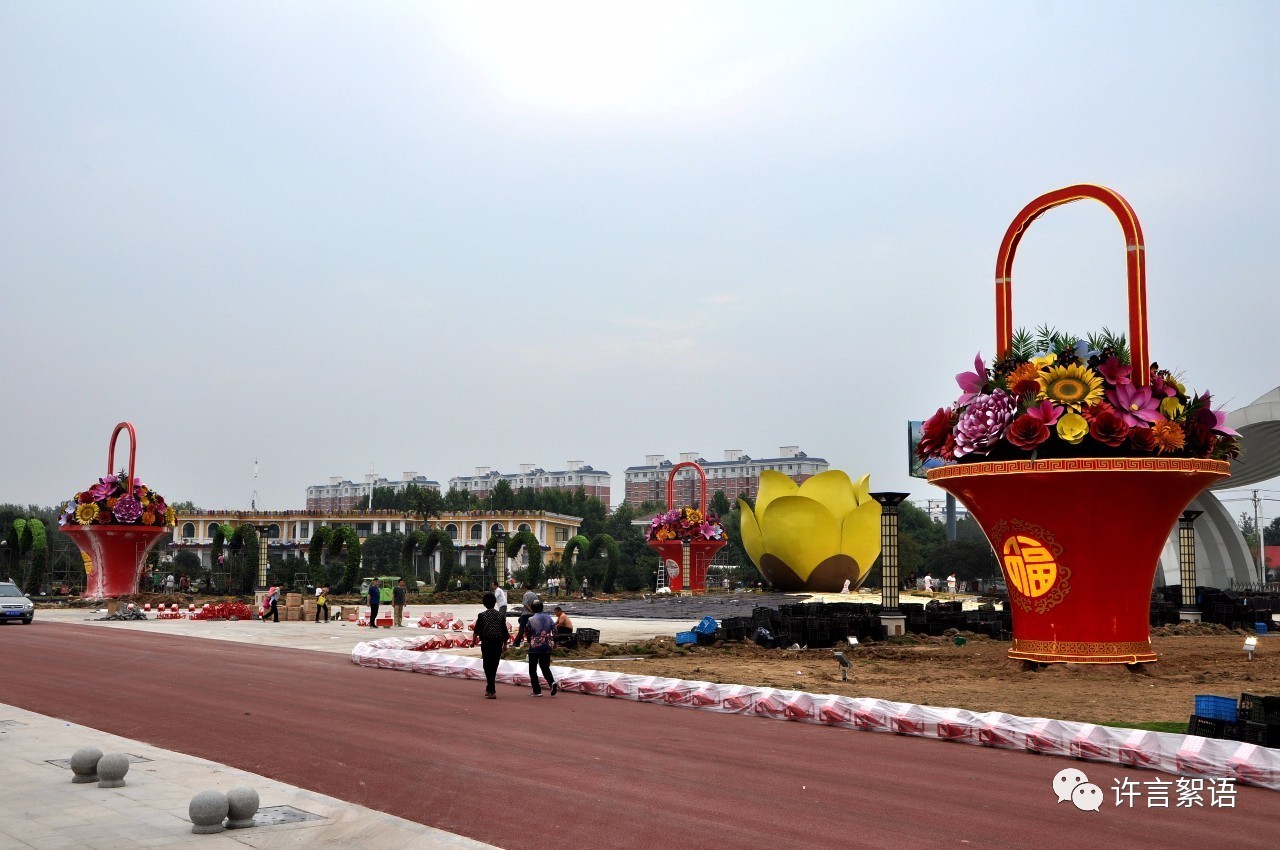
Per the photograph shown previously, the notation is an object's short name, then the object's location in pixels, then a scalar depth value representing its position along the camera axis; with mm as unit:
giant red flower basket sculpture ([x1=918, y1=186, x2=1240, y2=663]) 18812
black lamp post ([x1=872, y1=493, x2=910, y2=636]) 28219
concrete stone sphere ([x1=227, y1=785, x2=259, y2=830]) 8172
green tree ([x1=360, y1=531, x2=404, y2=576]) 95000
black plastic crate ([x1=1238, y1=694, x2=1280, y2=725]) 10805
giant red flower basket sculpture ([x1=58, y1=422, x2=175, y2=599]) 50344
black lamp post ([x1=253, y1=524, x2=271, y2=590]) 54000
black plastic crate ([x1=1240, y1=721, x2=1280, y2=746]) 10766
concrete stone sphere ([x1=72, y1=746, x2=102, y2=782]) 9812
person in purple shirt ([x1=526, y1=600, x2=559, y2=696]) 17203
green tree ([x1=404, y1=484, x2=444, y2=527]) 108375
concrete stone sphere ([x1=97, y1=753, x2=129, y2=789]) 9562
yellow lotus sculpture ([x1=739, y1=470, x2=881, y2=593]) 58781
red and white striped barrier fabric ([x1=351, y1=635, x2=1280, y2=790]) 10367
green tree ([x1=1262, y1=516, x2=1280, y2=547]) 154875
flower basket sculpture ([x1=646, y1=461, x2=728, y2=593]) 65062
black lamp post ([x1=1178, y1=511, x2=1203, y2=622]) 36031
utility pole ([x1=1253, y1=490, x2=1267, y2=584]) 83625
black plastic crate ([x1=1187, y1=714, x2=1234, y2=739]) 11289
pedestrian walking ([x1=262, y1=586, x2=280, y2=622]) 37781
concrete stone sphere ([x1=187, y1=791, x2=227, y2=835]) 7980
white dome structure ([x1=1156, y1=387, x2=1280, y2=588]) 58344
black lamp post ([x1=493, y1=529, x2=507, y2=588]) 55988
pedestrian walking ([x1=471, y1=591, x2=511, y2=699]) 17000
